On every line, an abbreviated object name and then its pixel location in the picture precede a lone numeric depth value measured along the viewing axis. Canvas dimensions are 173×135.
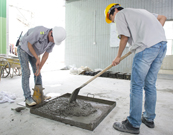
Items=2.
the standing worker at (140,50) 1.37
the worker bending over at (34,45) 2.06
